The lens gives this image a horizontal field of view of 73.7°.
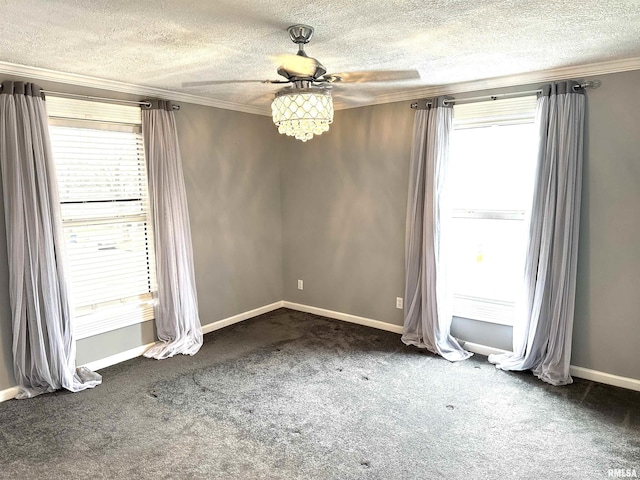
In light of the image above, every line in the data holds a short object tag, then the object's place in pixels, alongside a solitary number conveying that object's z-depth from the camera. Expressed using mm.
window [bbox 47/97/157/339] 3379
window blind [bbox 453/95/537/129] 3459
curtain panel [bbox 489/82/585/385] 3172
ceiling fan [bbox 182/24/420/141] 2281
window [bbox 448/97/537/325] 3639
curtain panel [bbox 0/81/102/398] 2975
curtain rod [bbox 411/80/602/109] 3125
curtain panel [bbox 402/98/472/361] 3795
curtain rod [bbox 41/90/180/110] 3223
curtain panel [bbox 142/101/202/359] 3787
